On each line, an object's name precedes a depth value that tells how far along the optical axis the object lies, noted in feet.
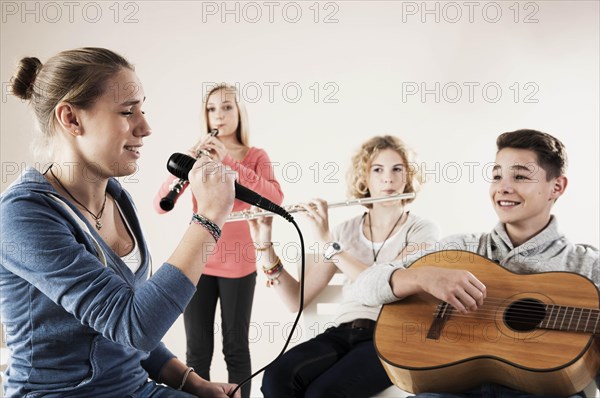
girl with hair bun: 3.28
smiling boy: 5.52
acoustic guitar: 4.65
